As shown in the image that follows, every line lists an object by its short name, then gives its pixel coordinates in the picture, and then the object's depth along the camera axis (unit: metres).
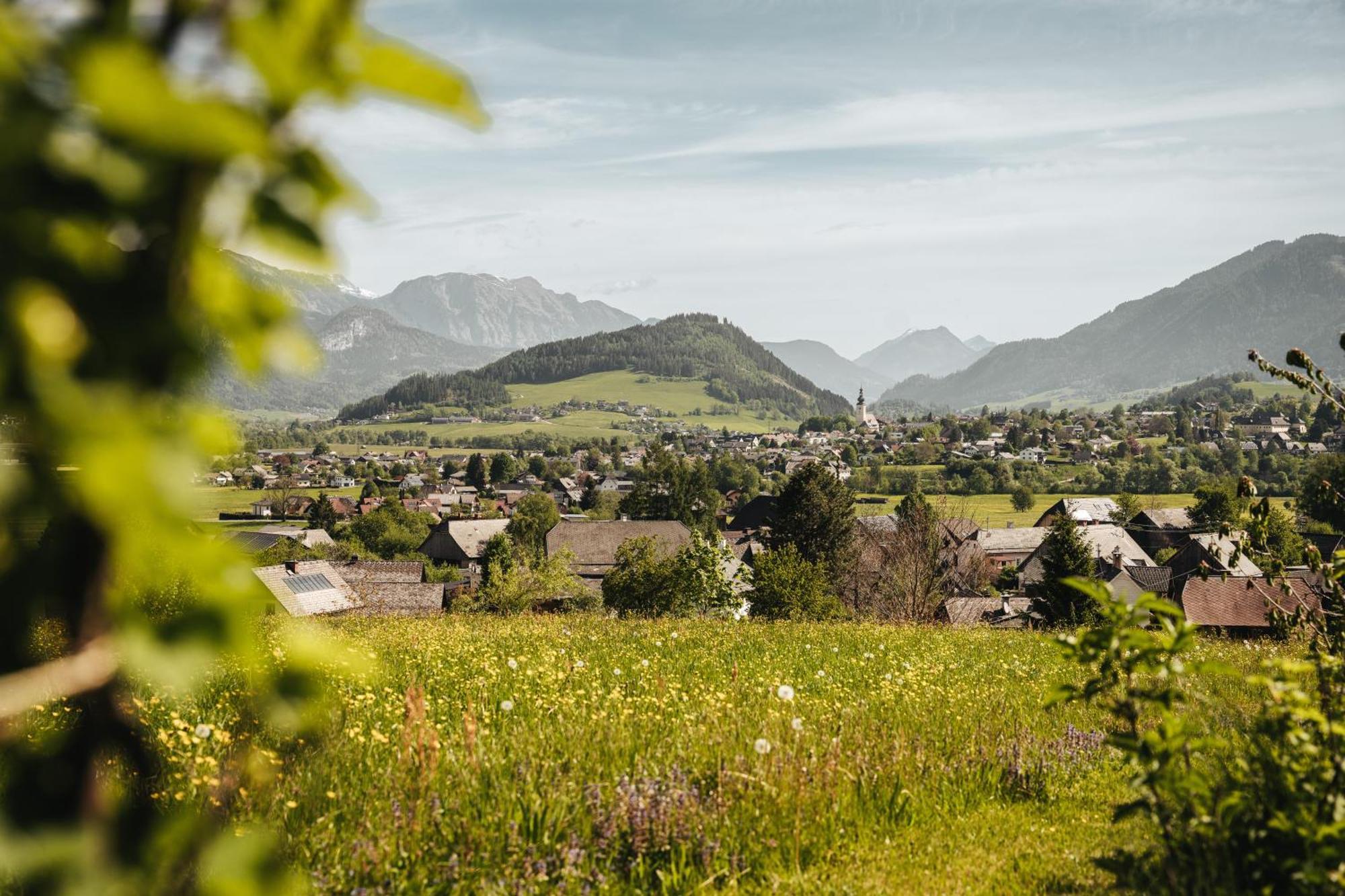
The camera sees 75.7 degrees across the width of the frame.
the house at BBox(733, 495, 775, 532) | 108.31
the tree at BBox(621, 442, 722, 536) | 94.88
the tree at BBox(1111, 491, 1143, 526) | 105.62
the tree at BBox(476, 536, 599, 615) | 40.97
